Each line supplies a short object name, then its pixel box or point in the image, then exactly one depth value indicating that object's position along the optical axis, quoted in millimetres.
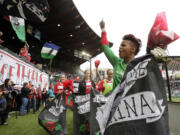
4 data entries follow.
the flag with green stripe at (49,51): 9031
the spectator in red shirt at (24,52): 6977
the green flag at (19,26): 7891
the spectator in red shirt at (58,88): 5478
